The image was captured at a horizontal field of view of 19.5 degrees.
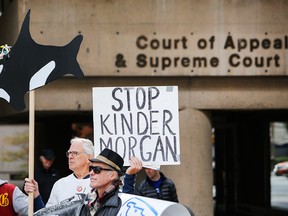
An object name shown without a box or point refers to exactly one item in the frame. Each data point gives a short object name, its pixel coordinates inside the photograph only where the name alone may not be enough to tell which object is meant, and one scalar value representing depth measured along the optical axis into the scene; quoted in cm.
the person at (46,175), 1144
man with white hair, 678
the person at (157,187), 857
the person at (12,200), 626
